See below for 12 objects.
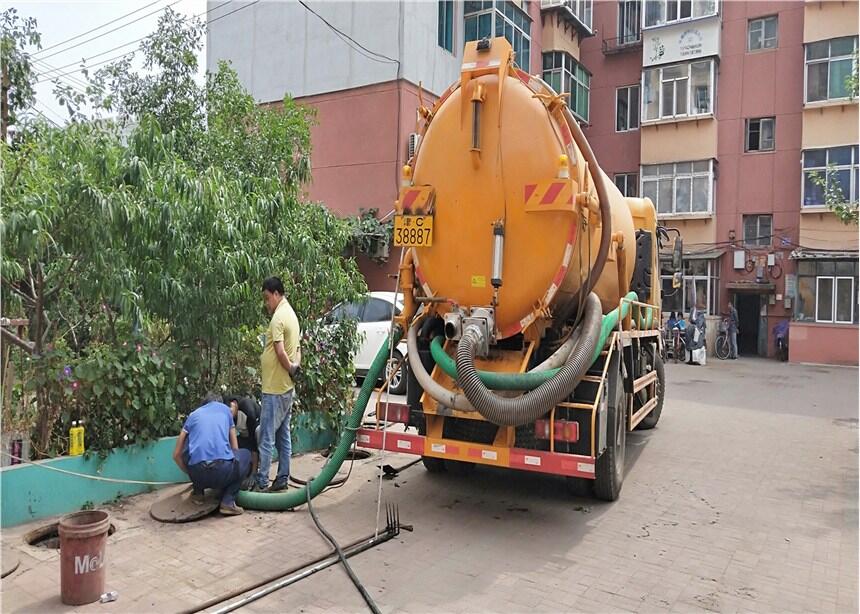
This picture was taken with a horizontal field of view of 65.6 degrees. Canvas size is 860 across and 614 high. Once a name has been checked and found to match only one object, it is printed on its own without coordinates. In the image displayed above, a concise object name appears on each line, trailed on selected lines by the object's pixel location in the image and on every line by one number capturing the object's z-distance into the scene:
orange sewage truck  5.02
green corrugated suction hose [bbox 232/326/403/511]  5.39
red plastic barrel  3.74
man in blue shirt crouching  5.03
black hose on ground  3.82
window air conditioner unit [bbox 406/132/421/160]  5.69
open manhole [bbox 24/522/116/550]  4.57
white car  11.03
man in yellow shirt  5.64
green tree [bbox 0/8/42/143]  7.60
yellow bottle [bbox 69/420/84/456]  5.10
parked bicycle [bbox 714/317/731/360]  21.41
